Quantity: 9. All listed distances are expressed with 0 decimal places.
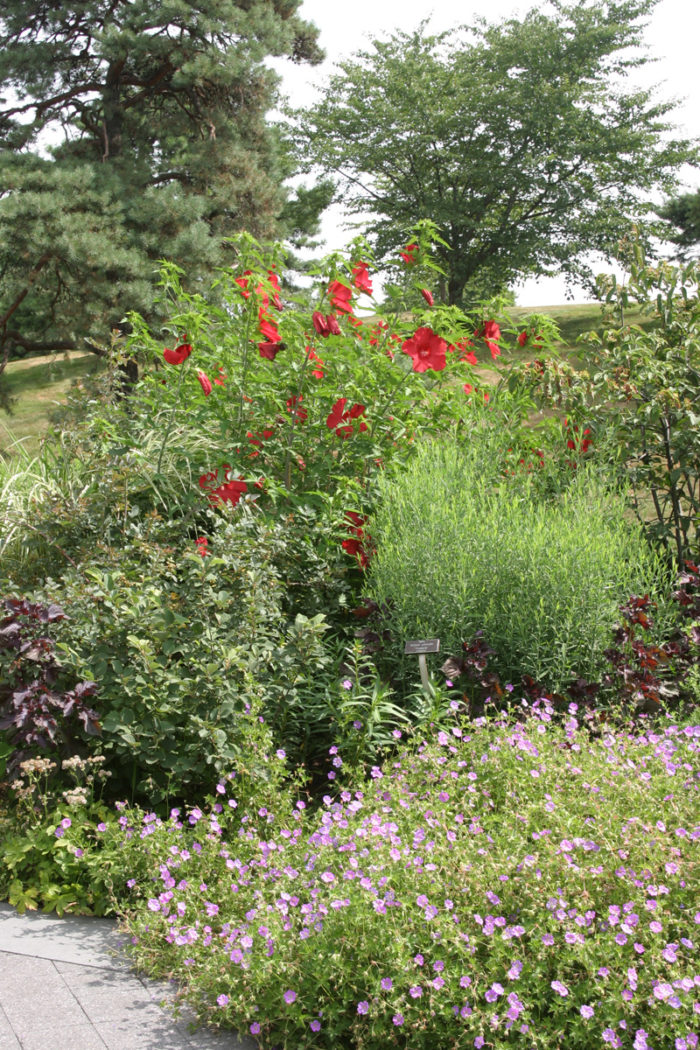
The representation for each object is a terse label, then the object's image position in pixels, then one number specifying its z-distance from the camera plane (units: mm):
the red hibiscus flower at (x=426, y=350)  3791
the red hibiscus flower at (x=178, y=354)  3854
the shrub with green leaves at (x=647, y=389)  4617
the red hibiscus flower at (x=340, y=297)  3932
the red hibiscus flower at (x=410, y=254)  4031
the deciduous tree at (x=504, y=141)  16594
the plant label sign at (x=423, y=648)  2801
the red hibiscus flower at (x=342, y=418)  3803
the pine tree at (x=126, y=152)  11305
